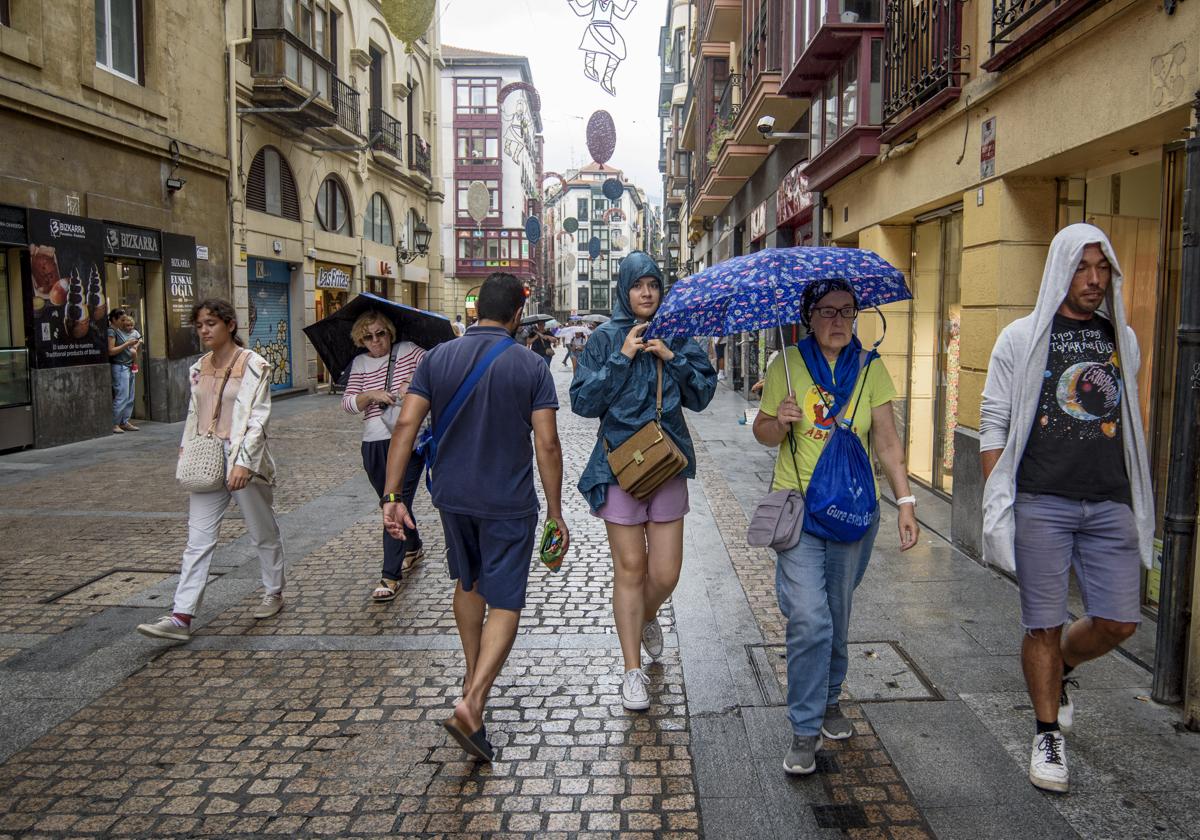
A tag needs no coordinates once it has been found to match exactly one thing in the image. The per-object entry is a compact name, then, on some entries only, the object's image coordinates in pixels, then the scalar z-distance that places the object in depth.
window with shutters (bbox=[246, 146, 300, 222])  20.44
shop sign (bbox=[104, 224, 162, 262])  14.57
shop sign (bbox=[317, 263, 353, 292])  24.28
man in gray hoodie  3.54
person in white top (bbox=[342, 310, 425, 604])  6.11
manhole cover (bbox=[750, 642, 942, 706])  4.42
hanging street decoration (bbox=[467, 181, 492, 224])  35.25
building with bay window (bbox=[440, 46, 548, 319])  61.56
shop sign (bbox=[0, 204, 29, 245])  12.26
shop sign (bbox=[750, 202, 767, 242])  17.56
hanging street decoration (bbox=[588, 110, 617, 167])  21.38
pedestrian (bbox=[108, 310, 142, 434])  14.59
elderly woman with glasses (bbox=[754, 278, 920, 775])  3.67
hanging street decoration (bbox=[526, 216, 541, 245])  36.22
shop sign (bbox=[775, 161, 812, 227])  13.43
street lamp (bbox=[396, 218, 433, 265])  28.88
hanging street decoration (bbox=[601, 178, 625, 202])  28.83
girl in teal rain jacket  4.32
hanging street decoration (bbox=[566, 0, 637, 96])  10.85
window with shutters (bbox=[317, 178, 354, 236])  24.53
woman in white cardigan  5.26
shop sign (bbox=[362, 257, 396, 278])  27.60
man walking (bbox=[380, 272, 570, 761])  3.87
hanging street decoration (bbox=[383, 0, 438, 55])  11.74
